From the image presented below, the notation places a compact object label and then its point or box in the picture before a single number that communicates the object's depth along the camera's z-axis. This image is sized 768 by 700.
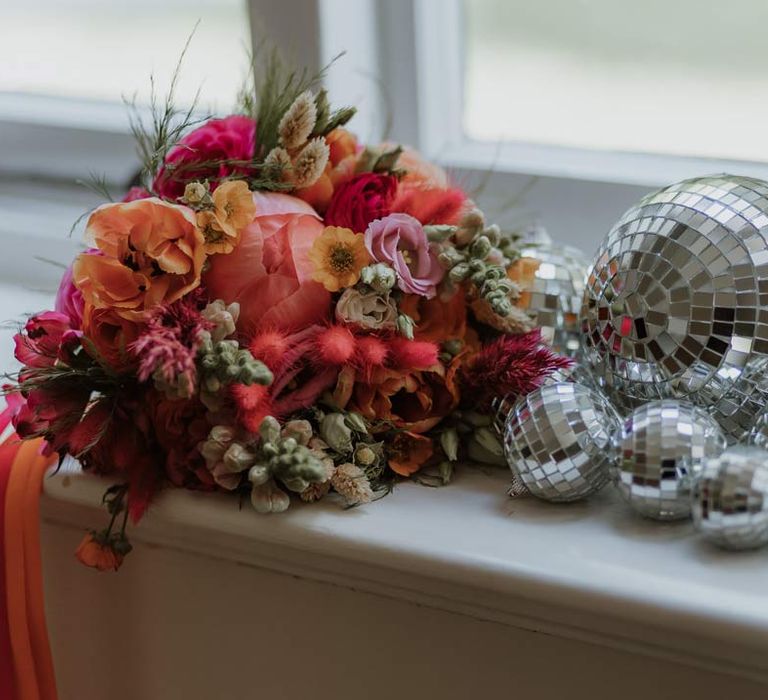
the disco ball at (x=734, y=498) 1.09
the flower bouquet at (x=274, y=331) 1.17
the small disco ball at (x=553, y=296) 1.27
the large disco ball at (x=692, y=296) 1.16
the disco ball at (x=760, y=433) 1.14
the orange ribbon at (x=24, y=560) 1.25
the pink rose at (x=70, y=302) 1.23
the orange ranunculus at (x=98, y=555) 1.21
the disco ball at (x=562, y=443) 1.16
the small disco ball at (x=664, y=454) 1.13
